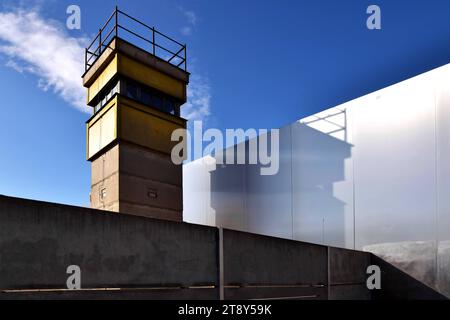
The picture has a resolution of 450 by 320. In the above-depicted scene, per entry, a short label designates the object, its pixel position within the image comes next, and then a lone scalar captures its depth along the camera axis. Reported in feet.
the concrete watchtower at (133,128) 52.85
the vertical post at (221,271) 29.22
